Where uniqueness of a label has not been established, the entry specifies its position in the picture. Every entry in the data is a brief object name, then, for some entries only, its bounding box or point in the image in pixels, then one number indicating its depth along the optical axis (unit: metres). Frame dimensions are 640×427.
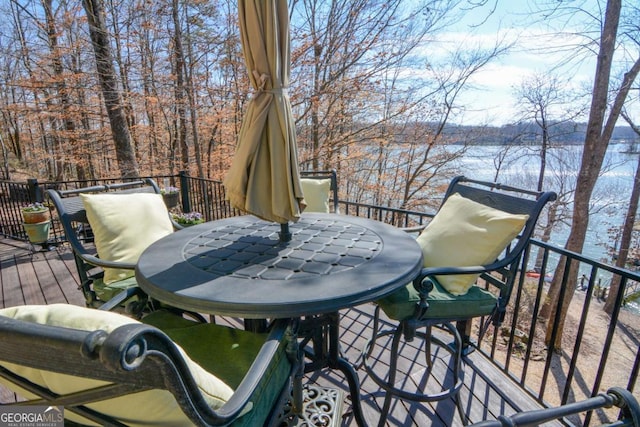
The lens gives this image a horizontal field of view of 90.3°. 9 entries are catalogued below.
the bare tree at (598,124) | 6.22
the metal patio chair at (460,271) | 1.58
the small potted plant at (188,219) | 3.84
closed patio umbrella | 1.57
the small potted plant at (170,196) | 4.52
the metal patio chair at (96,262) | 1.62
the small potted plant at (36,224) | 4.14
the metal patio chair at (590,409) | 0.79
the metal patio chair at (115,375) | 0.49
